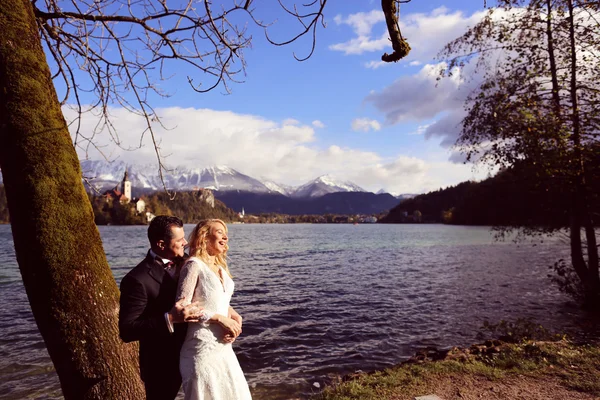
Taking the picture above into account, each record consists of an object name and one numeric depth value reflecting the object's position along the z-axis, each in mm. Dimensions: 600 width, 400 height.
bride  3102
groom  3084
